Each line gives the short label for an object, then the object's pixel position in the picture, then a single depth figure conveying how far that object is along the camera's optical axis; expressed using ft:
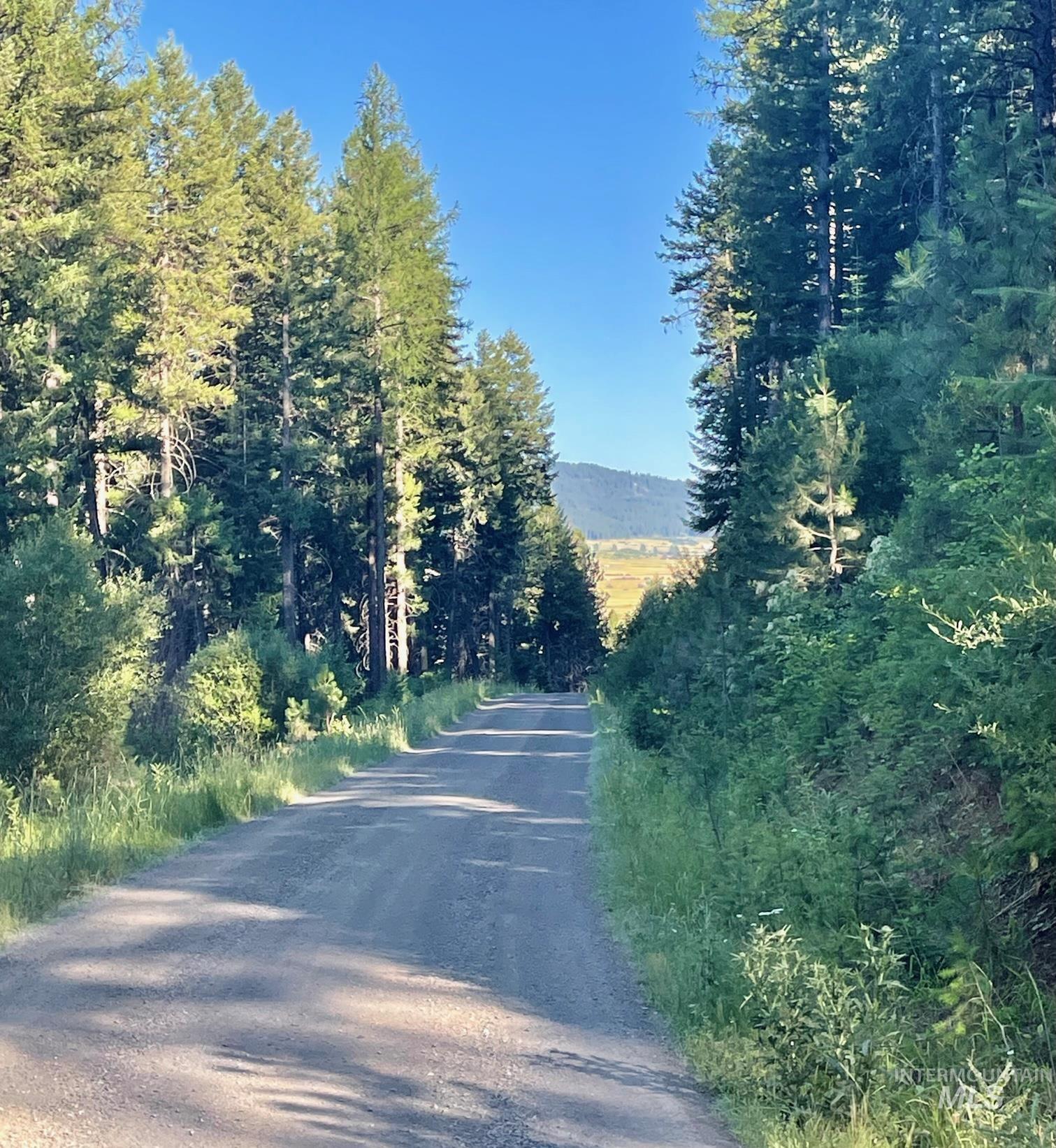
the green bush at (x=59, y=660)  57.00
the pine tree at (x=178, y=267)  102.17
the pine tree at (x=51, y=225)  73.87
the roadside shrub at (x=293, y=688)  89.66
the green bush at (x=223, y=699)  85.61
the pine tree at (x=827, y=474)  55.93
